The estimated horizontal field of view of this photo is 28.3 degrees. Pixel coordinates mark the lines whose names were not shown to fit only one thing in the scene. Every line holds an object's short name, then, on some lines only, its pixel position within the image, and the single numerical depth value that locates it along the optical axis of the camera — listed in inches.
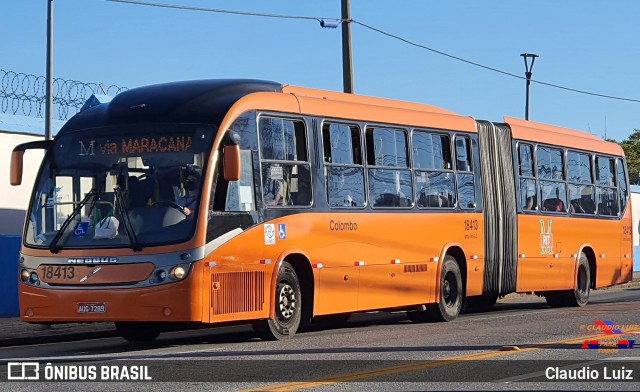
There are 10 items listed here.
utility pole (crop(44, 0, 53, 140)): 1049.6
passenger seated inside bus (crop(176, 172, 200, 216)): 610.2
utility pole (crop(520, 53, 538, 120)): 1936.5
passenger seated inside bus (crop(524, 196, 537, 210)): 968.9
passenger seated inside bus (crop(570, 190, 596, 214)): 1042.7
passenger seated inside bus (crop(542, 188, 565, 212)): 997.8
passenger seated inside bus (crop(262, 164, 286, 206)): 660.1
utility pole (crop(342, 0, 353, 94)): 1120.2
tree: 4726.6
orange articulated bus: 610.5
